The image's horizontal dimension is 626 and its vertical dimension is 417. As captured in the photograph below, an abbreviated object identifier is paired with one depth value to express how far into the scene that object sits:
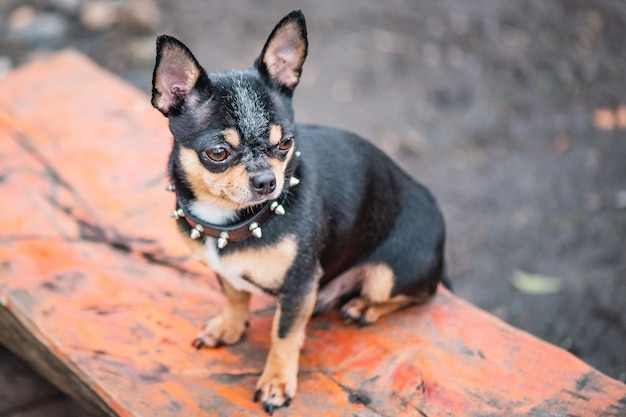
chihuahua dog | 2.66
